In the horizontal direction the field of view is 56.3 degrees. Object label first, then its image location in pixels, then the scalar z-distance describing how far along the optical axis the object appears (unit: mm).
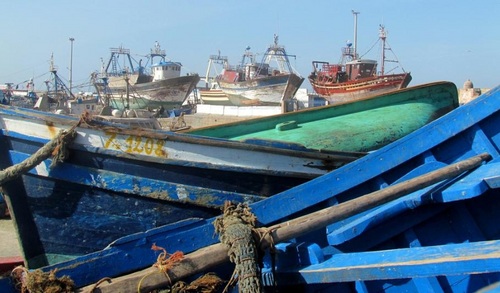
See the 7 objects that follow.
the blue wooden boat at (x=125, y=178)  4195
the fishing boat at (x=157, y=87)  37625
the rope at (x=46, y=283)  2781
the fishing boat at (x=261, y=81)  33625
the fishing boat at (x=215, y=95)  38969
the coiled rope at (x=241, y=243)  2660
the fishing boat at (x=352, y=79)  28344
